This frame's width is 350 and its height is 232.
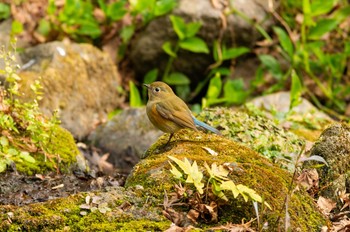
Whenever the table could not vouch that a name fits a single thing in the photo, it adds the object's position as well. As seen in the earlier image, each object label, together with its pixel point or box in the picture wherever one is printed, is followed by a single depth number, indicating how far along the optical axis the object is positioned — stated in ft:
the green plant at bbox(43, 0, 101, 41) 67.10
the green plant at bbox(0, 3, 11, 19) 68.46
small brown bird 37.27
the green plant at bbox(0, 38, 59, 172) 35.06
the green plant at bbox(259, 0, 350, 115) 67.15
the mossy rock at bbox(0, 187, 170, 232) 25.30
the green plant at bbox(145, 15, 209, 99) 66.95
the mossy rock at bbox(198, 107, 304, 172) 37.31
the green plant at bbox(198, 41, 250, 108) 60.64
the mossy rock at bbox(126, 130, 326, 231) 26.71
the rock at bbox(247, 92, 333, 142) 44.74
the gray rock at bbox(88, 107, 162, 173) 53.28
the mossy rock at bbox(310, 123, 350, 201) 32.35
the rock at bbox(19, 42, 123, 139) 54.85
